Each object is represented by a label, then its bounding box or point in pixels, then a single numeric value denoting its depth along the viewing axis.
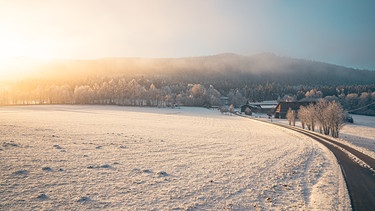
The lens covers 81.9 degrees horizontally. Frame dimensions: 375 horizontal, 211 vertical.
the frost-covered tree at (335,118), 53.67
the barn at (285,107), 112.06
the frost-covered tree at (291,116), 77.06
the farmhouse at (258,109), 146.91
